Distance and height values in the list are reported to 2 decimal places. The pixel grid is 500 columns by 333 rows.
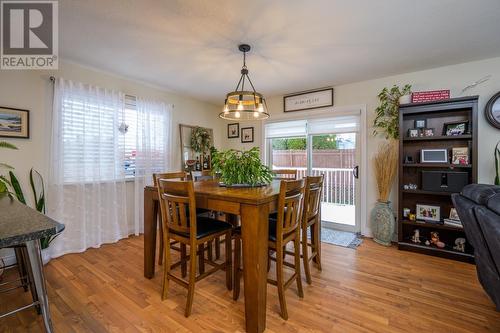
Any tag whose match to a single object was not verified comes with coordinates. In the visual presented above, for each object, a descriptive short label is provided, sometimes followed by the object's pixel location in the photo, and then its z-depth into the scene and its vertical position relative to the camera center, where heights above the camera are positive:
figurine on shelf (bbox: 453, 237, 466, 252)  2.58 -0.90
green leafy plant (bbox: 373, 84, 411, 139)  3.03 +0.74
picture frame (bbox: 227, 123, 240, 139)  4.64 +0.72
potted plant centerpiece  2.07 -0.02
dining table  1.46 -0.50
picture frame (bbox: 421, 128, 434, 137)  2.78 +0.42
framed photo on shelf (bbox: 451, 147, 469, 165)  2.58 +0.12
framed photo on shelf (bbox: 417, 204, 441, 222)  2.80 -0.59
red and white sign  2.61 +0.83
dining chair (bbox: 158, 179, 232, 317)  1.60 -0.50
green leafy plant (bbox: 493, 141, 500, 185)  2.38 +0.03
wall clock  2.52 +0.63
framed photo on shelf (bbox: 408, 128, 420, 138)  2.83 +0.42
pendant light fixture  2.21 +0.64
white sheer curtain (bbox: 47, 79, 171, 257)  2.59 -0.02
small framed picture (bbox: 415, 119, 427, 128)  2.88 +0.55
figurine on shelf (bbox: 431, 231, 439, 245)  2.73 -0.88
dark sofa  1.15 -0.33
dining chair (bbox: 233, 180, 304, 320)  1.60 -0.54
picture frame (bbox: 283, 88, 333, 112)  3.59 +1.09
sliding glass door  3.51 +0.14
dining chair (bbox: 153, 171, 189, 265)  2.14 -0.14
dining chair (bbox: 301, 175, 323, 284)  1.94 -0.48
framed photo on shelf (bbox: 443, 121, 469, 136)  2.62 +0.45
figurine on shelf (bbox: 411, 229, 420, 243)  2.85 -0.90
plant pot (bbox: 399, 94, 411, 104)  2.80 +0.84
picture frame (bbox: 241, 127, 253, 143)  4.45 +0.62
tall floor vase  2.97 -0.76
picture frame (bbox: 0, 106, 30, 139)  2.27 +0.43
